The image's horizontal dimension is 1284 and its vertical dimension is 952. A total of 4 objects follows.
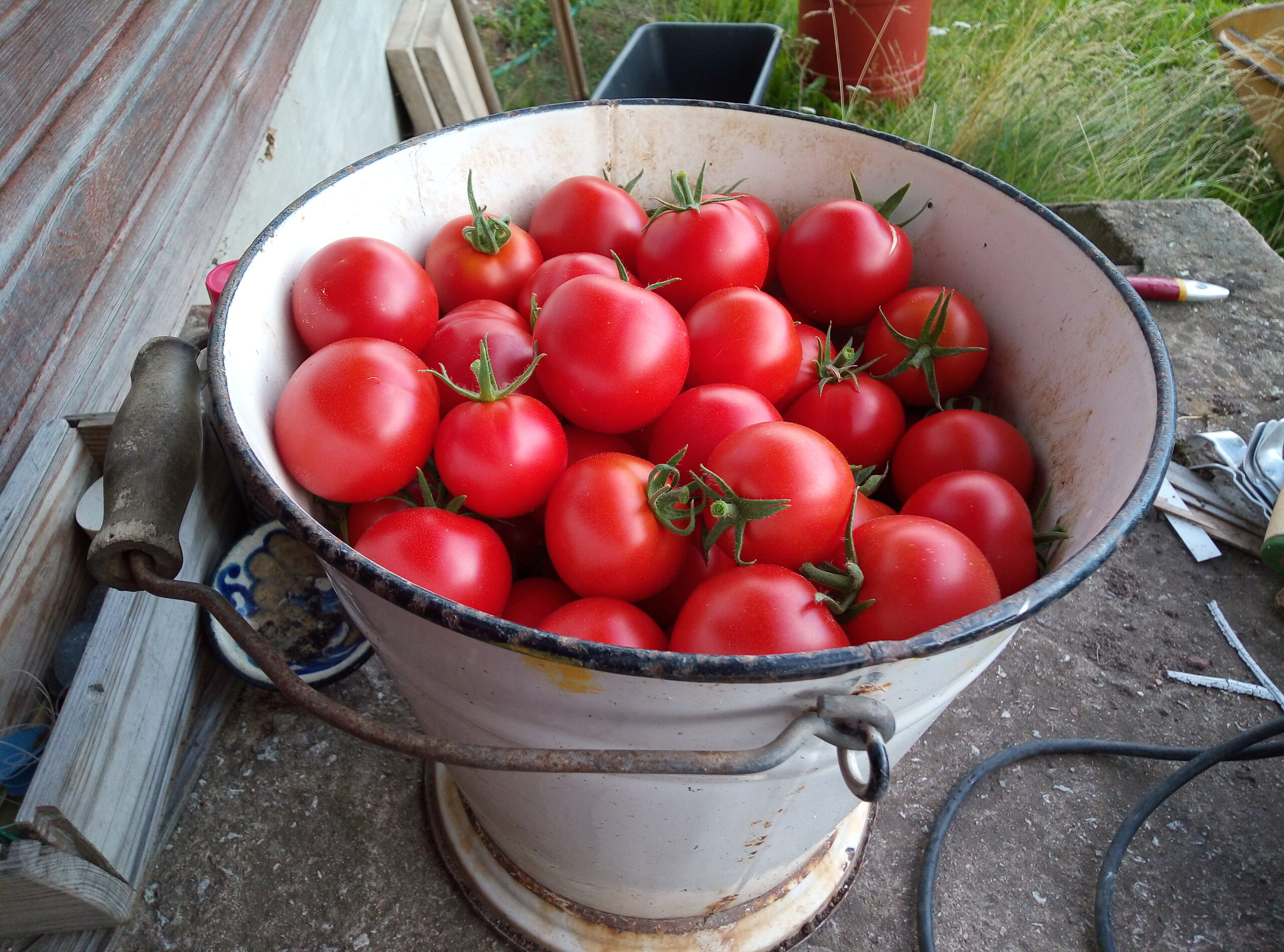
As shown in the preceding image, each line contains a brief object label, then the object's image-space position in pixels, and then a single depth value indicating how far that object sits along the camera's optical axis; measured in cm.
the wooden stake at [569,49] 282
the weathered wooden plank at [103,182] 112
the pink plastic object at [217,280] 125
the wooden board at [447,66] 272
